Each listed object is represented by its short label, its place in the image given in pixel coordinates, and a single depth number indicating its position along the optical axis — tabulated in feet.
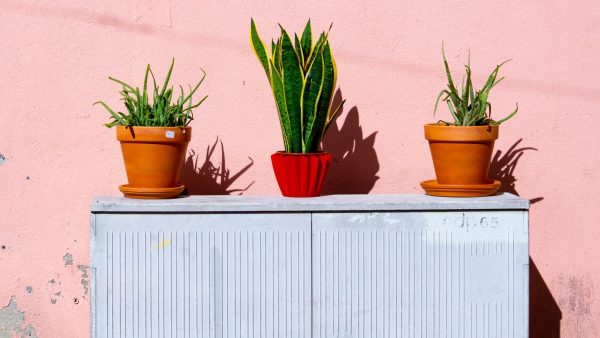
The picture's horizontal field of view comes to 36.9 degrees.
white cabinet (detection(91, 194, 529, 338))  9.17
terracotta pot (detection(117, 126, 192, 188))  9.28
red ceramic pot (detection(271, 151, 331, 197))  9.55
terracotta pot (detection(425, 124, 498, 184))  9.48
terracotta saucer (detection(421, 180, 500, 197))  9.55
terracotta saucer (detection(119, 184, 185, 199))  9.36
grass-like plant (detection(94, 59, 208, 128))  9.47
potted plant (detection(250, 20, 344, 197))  9.46
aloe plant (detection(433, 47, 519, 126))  9.64
